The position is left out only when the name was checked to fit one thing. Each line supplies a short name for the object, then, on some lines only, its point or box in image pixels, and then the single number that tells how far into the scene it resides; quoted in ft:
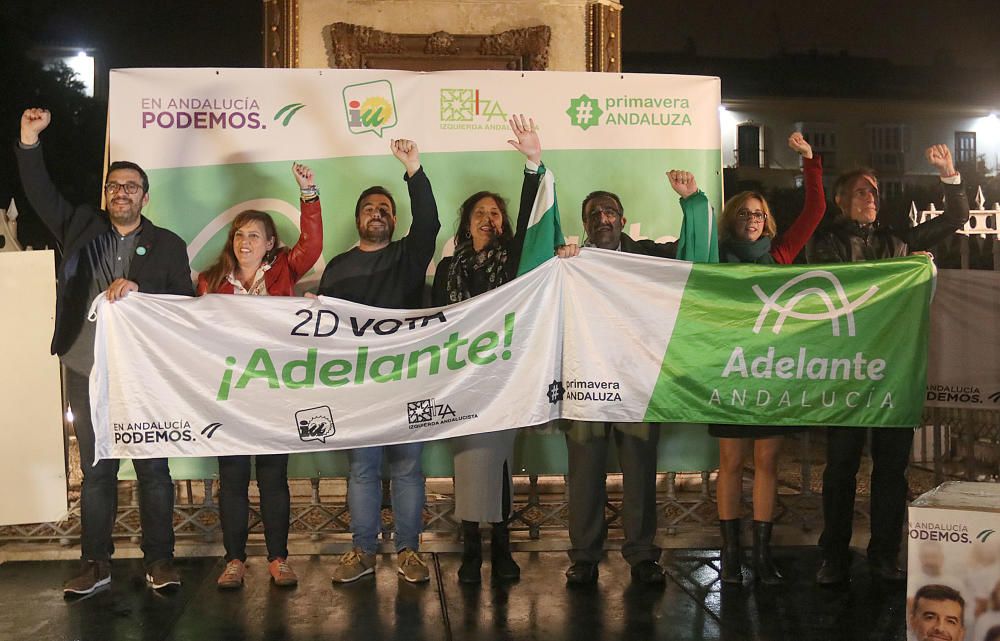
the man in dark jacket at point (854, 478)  18.43
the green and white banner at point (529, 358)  17.39
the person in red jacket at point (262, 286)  18.08
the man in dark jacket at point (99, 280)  17.84
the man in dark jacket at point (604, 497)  18.24
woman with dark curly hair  18.31
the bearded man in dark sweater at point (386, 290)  18.34
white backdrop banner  20.31
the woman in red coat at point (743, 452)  18.35
